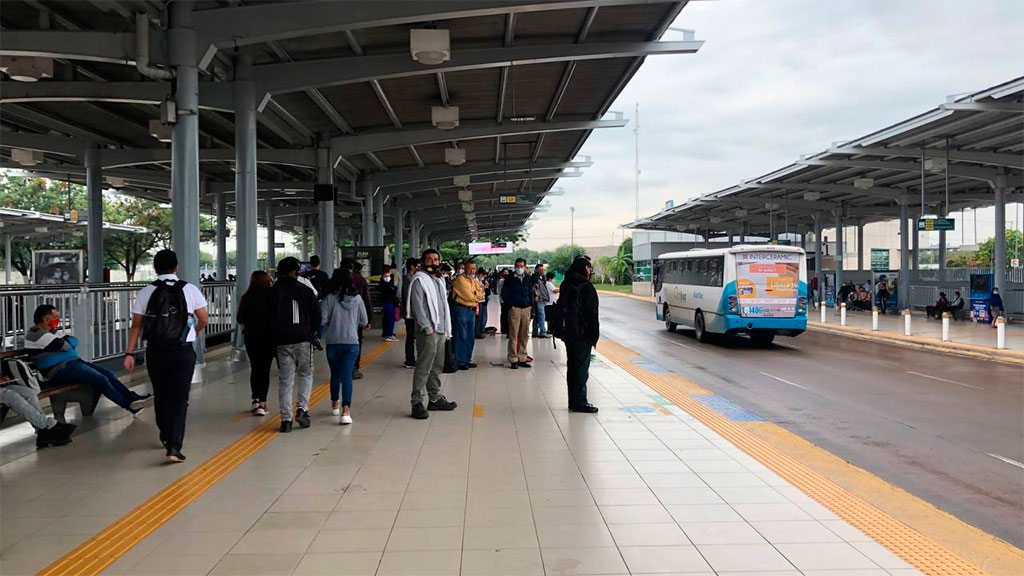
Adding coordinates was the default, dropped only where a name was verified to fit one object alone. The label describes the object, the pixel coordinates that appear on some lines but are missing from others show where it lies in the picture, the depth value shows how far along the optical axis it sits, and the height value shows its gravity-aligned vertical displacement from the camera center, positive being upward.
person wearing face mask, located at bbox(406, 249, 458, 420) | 8.90 -0.65
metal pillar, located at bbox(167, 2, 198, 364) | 11.45 +1.95
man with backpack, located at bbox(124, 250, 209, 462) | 6.80 -0.64
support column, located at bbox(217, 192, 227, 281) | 35.53 +1.82
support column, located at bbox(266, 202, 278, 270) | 44.92 +2.12
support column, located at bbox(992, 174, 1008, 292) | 27.61 +1.09
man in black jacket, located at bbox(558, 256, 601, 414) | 9.47 -0.81
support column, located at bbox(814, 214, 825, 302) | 39.15 +0.14
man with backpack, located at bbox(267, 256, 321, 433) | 8.01 -0.59
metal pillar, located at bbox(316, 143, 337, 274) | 22.41 +1.58
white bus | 18.53 -0.59
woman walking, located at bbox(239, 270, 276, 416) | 9.22 -0.79
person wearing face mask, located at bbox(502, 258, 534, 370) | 13.99 -0.84
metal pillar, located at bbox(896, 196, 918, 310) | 33.94 +0.17
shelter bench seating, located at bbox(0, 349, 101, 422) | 7.88 -1.33
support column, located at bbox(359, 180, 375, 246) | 29.77 +2.34
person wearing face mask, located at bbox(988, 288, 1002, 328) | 25.97 -1.24
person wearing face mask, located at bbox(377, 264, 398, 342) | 17.72 -0.76
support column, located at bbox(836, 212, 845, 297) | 39.03 +0.81
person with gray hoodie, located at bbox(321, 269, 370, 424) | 8.67 -0.65
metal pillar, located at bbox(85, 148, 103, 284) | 24.22 +1.95
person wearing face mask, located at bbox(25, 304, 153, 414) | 8.21 -0.90
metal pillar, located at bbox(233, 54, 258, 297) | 14.89 +1.99
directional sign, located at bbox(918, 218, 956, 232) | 28.31 +1.56
